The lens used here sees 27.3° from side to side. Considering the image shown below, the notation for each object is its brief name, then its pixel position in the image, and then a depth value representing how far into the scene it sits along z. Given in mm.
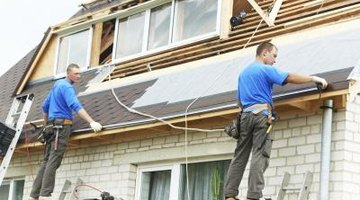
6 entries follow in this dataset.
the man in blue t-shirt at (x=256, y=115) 7754
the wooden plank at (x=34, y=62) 15484
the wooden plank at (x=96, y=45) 14375
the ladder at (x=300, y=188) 7975
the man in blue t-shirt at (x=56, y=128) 10320
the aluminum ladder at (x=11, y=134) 10922
